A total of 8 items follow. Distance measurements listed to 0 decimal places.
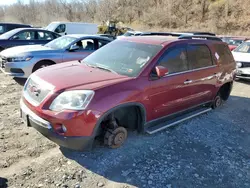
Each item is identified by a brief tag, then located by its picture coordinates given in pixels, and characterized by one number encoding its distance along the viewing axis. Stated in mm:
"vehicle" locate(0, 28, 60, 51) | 9146
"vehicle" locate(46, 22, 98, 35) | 16625
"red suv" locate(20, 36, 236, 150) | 2900
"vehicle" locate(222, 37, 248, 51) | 12547
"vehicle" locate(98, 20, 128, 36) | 27031
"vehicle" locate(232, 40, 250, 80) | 8312
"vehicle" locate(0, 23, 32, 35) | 12242
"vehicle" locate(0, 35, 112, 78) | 6419
